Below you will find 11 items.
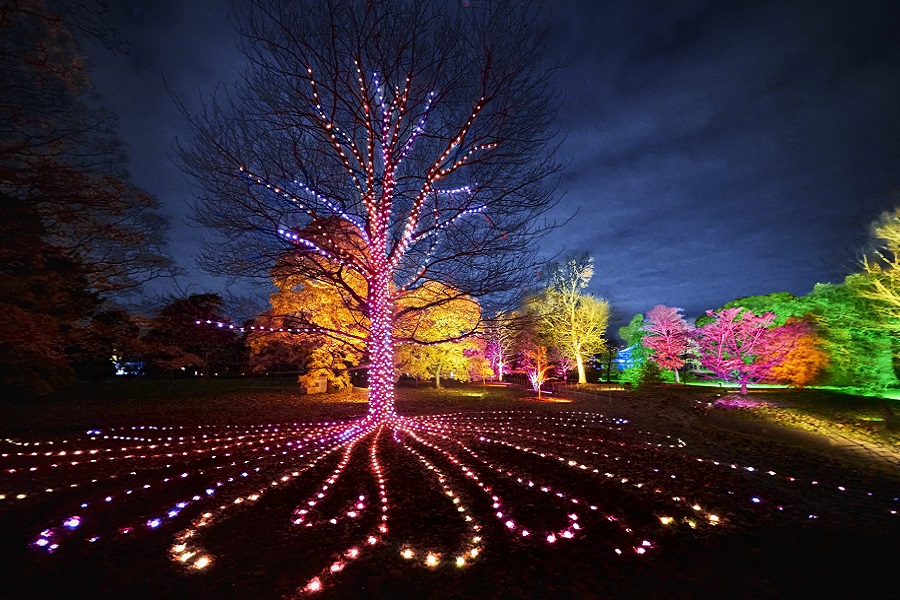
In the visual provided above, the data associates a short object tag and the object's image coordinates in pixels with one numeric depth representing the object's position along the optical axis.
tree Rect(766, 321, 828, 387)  17.72
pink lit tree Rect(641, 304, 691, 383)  25.48
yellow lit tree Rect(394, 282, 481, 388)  12.46
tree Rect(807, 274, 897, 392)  15.77
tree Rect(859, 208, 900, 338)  12.56
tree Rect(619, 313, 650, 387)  27.50
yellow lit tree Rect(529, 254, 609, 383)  29.22
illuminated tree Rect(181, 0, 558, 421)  8.06
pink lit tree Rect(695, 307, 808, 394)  18.28
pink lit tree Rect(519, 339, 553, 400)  23.70
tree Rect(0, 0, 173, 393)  7.14
